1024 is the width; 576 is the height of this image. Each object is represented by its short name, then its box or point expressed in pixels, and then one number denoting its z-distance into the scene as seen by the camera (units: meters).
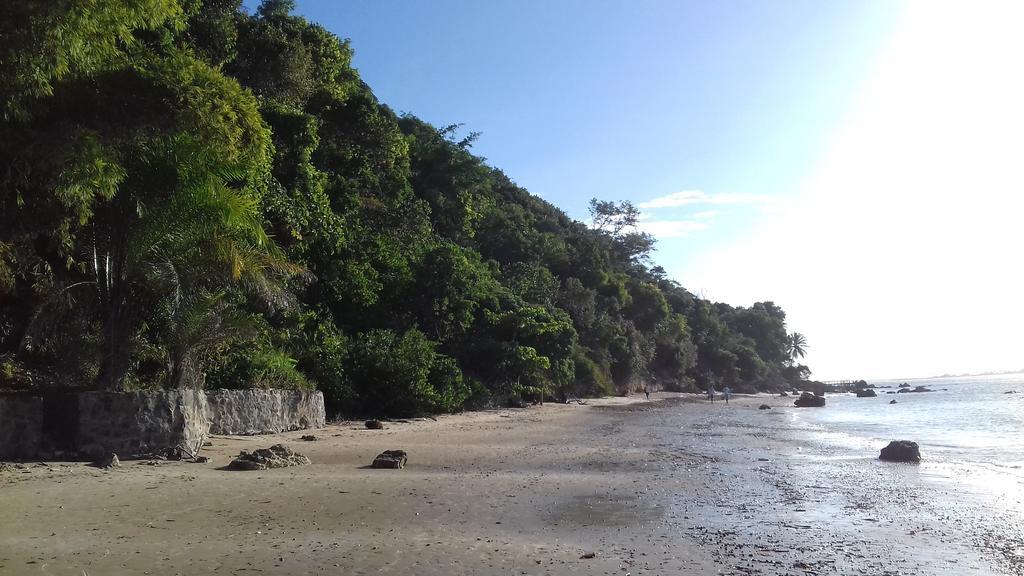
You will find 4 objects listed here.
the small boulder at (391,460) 10.13
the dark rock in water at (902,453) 12.92
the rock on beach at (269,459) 9.30
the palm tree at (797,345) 94.69
